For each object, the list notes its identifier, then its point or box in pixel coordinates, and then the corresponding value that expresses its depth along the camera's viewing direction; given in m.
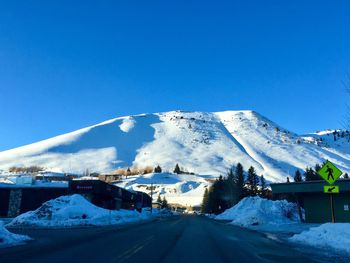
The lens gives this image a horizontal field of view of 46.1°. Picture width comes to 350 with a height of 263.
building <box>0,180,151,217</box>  75.56
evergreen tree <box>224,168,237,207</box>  110.51
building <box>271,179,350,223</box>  42.56
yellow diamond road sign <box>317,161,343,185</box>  21.69
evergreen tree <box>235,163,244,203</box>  111.19
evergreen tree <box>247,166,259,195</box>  121.10
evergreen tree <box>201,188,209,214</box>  158.25
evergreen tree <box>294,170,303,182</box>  129.15
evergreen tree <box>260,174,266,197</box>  130.52
